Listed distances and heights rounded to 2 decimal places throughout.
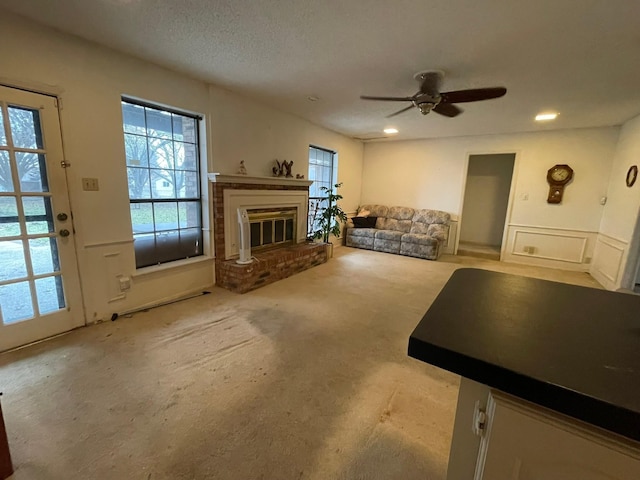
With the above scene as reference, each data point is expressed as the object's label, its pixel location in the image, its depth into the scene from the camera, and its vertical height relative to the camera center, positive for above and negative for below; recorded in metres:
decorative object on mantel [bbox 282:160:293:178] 4.54 +0.35
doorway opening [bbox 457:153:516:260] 6.74 -0.08
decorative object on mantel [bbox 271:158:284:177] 4.38 +0.31
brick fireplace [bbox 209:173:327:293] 3.54 -0.60
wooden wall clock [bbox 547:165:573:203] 4.93 +0.38
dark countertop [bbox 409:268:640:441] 0.54 -0.35
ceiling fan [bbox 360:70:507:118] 2.63 +0.96
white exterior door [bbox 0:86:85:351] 2.13 -0.35
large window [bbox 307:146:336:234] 5.55 +0.32
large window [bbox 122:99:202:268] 2.88 +0.04
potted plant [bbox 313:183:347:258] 5.38 -0.48
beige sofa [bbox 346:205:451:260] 5.61 -0.77
